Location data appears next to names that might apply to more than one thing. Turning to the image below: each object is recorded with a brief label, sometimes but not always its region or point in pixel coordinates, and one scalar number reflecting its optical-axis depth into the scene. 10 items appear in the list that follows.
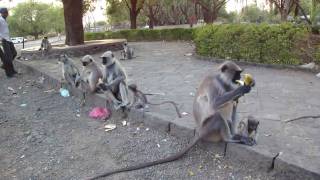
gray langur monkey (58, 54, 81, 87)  5.16
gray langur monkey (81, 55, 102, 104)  4.35
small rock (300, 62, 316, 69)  5.81
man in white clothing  6.64
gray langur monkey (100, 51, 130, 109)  3.82
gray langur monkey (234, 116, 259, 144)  2.74
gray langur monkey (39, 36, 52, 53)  9.00
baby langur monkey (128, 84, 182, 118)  3.89
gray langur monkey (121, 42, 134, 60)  8.47
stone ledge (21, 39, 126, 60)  9.08
